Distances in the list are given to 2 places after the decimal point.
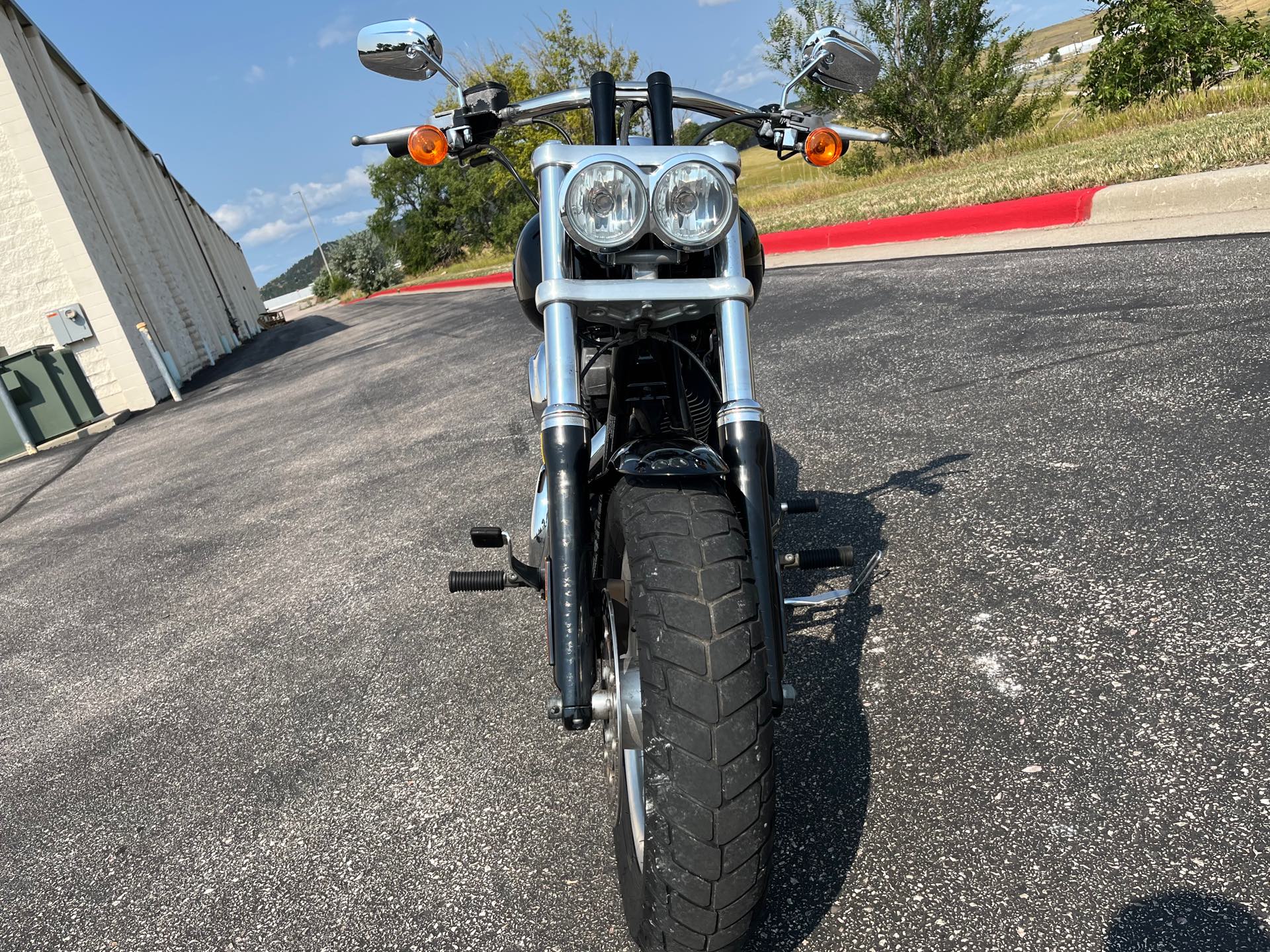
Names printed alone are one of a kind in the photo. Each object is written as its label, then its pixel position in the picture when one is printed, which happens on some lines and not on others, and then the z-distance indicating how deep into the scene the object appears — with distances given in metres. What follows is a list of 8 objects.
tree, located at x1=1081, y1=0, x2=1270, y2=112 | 13.61
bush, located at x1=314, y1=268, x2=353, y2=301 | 65.06
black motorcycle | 1.42
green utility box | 11.27
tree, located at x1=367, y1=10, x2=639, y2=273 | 51.03
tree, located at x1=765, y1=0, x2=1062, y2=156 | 18.83
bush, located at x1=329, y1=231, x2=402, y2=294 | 63.03
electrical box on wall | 13.06
